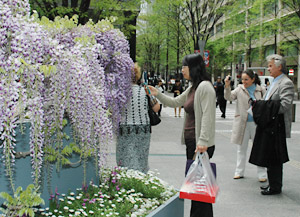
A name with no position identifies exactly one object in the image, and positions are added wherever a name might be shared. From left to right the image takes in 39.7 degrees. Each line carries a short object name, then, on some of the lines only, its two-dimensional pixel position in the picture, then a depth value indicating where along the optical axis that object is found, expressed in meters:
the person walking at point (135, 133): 5.05
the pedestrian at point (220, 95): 18.94
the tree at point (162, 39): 32.12
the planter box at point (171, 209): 3.94
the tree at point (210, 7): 25.95
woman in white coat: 6.88
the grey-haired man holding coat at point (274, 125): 5.82
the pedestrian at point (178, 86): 20.10
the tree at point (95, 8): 13.59
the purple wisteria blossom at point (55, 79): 2.70
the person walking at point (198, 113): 4.13
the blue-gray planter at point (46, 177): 3.22
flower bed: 3.64
